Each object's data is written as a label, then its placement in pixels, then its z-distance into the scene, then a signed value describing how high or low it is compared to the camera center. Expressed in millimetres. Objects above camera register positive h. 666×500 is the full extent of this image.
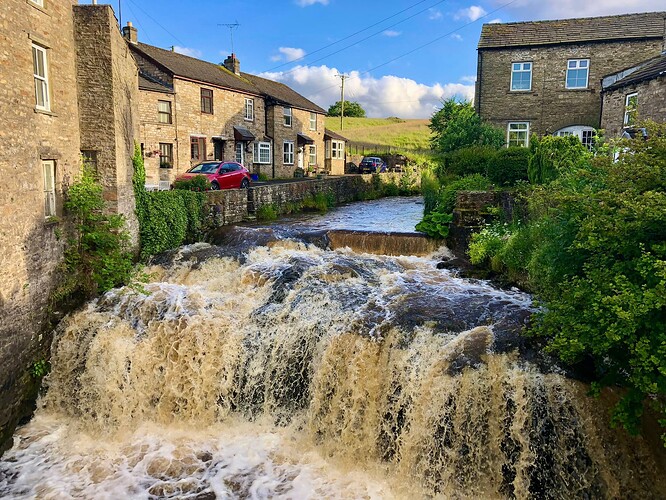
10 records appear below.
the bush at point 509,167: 21000 +441
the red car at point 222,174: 23172 -25
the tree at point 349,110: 95262 +11930
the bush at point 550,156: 15734 +713
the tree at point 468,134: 28547 +2386
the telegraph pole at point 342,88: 67144 +11050
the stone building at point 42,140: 10062 +698
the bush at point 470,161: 24875 +776
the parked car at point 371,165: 44853 +919
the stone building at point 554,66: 27891 +6141
